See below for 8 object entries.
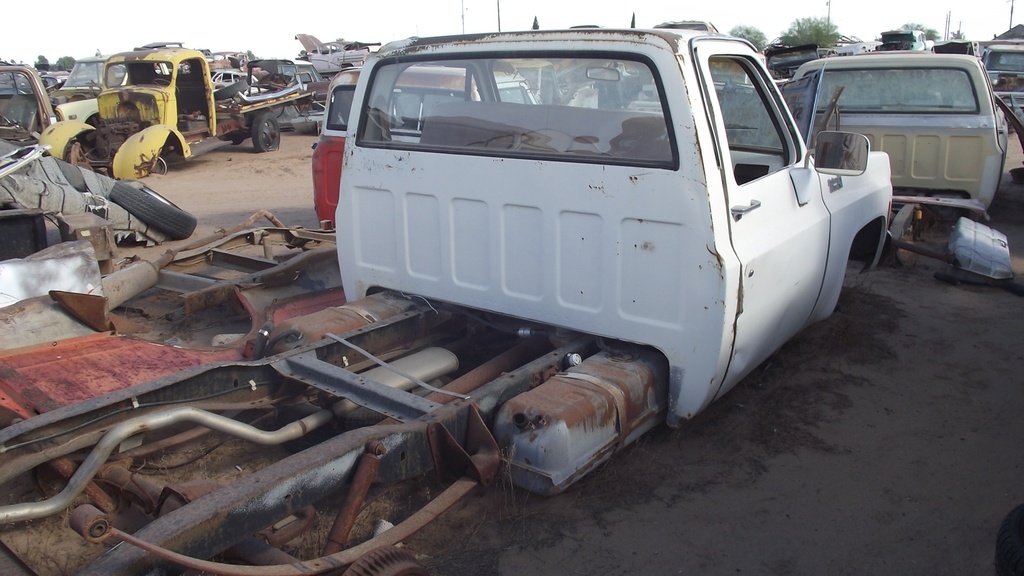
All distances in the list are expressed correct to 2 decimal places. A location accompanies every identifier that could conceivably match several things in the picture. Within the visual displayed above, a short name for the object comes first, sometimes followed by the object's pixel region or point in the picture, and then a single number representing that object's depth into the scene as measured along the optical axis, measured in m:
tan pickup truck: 7.39
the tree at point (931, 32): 61.19
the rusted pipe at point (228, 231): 6.46
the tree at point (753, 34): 51.53
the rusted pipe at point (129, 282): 5.39
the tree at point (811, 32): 49.75
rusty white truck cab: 3.12
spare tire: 8.00
